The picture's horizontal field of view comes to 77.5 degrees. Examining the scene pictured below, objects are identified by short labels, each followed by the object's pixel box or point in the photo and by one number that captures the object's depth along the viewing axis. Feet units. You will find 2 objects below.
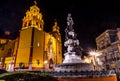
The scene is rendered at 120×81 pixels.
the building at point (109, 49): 69.95
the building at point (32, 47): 79.22
